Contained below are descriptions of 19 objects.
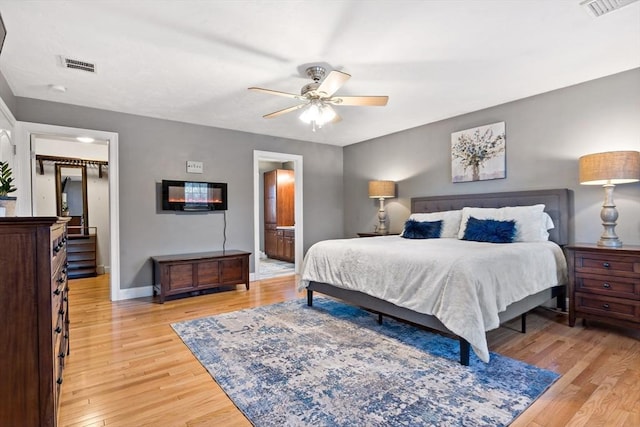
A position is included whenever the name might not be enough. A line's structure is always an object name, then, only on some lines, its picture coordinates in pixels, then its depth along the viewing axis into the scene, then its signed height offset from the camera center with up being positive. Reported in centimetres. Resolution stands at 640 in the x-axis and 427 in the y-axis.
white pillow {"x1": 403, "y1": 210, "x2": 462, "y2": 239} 423 -17
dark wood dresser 136 -47
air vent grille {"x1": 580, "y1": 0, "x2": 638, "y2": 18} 214 +135
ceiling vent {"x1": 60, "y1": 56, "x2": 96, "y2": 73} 288 +134
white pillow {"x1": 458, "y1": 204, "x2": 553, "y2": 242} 352 -14
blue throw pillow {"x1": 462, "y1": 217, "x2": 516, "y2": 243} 350 -25
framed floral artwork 421 +75
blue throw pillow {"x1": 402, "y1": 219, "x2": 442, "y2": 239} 422 -28
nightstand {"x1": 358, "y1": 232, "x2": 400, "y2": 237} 552 -43
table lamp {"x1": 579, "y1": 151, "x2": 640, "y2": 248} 292 +30
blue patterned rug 183 -115
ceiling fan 288 +105
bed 234 -60
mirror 589 +32
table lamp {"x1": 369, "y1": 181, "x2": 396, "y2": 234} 546 +32
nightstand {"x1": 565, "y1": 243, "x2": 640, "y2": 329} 277 -69
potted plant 176 +6
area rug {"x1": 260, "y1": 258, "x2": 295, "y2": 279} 592 -118
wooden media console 414 -83
